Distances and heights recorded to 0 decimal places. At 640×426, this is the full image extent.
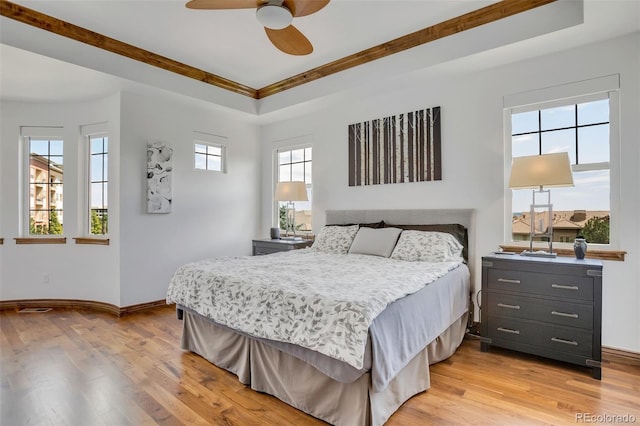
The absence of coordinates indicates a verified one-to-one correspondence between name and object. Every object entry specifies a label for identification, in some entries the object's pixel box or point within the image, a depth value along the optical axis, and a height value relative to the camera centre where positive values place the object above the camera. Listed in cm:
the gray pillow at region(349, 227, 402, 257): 332 -29
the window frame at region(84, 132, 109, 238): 424 +37
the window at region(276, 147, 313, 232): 480 +57
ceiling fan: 215 +134
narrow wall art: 402 +44
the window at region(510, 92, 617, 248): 274 +52
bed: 166 -63
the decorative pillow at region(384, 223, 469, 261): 325 -18
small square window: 461 +79
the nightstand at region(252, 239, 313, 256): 425 -43
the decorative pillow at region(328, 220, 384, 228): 379 -14
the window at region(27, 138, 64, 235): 423 +33
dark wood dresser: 233 -70
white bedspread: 165 -48
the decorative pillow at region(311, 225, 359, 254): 368 -30
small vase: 253 -27
